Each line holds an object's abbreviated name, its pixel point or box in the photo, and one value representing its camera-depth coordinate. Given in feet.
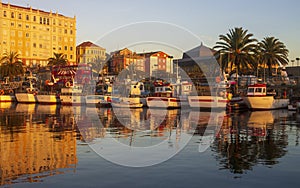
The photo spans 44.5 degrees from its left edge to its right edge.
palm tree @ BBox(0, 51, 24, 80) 316.40
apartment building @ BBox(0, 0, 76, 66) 405.39
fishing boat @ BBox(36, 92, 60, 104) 246.99
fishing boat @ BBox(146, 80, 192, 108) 185.28
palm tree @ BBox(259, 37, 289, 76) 225.56
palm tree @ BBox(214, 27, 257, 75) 199.52
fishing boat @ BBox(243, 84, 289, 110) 172.04
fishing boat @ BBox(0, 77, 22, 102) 297.20
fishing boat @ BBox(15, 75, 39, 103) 256.32
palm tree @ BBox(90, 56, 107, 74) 363.56
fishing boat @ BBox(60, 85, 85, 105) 228.84
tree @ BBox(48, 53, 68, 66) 355.97
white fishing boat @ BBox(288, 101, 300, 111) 169.34
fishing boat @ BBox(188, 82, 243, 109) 170.71
